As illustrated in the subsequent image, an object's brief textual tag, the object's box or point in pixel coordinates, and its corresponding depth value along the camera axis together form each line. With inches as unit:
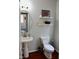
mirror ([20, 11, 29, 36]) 83.5
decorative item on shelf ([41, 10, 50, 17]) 92.7
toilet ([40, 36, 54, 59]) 74.7
